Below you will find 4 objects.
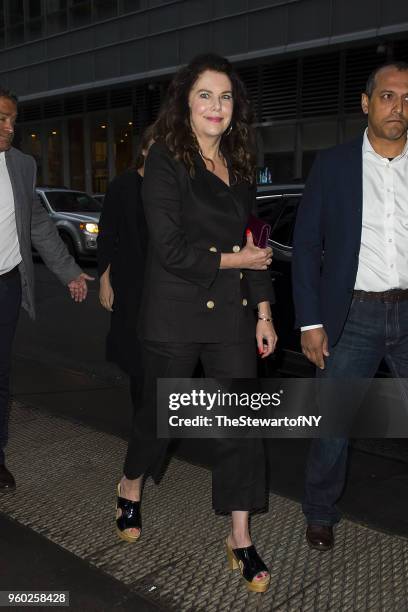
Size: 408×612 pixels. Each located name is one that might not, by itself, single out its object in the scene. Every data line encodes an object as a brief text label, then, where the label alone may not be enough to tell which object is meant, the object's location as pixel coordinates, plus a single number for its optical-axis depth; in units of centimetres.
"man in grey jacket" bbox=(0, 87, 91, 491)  370
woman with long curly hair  282
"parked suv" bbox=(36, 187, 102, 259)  1429
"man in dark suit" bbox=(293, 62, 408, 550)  301
